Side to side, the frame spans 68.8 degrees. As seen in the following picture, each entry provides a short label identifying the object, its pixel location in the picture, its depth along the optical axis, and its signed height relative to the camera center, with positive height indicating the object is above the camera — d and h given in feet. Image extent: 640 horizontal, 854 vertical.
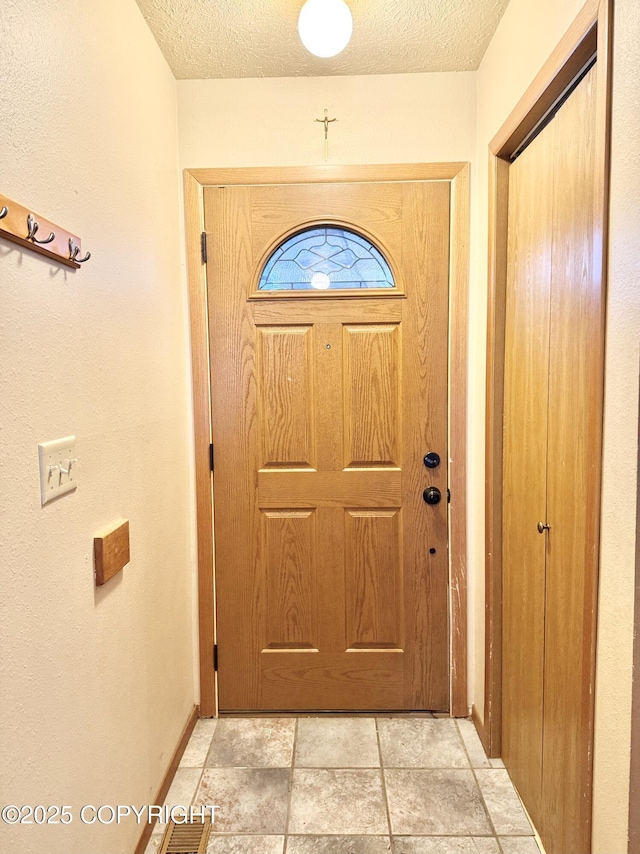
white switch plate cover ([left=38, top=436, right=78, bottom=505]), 2.98 -0.47
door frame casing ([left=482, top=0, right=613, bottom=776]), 4.57 +0.15
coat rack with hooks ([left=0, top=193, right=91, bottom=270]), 2.62 +1.01
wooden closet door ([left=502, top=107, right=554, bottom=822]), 4.36 -0.67
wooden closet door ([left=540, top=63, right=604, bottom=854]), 3.32 -0.73
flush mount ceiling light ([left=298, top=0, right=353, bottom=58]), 4.48 +3.59
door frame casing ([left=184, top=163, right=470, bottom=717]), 5.85 +0.40
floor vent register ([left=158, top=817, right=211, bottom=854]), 4.44 -4.32
